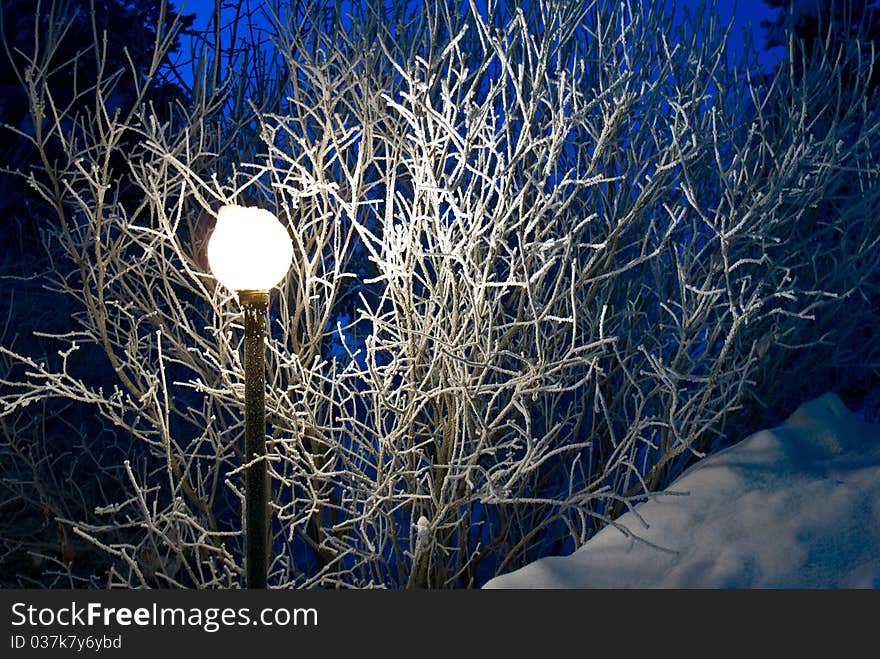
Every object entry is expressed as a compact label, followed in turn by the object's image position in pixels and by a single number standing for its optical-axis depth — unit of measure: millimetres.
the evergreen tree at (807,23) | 10672
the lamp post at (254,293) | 3236
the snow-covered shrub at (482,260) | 4199
